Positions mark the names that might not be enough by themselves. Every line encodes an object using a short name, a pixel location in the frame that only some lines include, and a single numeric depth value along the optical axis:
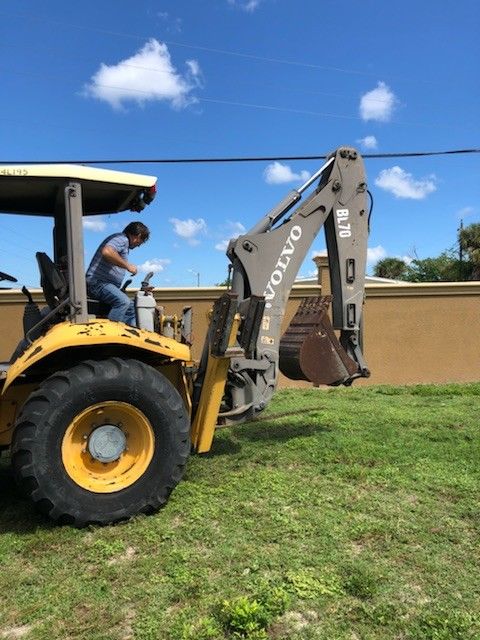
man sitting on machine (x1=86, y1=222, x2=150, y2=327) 4.45
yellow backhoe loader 3.69
